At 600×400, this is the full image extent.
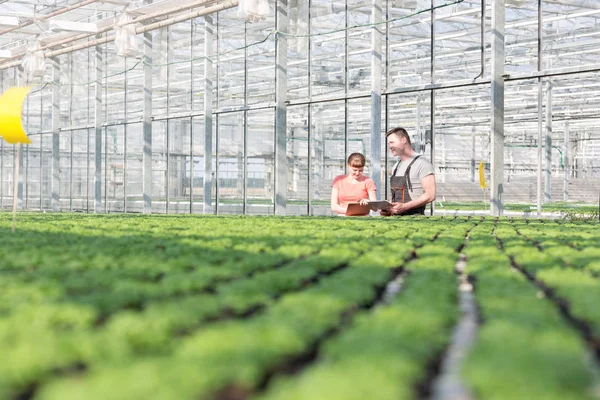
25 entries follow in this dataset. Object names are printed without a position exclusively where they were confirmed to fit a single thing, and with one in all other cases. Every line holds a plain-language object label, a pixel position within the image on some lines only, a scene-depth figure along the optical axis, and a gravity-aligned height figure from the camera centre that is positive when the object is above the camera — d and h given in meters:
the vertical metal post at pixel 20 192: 29.53 -0.12
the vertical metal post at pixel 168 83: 20.53 +3.12
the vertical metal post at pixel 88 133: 24.41 +1.97
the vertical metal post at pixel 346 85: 15.77 +2.35
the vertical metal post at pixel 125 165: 22.53 +0.79
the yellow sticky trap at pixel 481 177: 17.78 +0.42
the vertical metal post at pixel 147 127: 21.52 +1.91
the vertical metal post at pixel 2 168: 31.30 +0.93
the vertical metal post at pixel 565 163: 32.57 +1.33
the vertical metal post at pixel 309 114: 16.33 +1.76
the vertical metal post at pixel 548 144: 22.97 +1.56
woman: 9.55 +0.04
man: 8.91 +0.18
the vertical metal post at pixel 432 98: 13.97 +1.88
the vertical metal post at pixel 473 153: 40.58 +2.30
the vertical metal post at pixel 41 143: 27.36 +1.82
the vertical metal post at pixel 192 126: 20.11 +1.83
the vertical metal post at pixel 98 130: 23.92 +2.01
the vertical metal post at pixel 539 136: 12.69 +1.08
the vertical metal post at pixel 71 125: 25.42 +2.30
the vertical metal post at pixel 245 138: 18.56 +1.40
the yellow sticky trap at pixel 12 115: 7.20 +0.75
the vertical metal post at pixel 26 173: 29.49 +0.68
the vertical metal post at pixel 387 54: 14.95 +2.87
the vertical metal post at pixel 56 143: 26.31 +1.72
